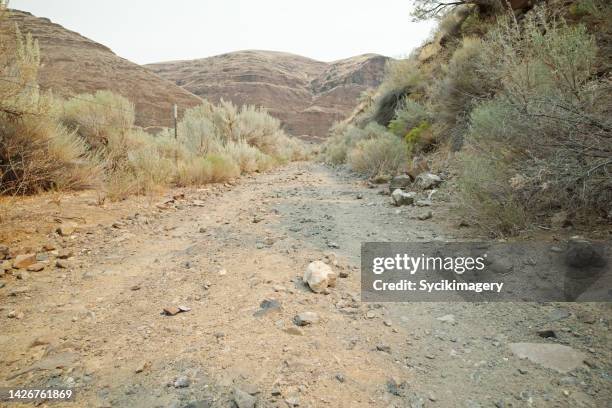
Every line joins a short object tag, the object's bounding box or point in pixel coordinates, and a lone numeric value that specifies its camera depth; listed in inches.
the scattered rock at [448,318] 75.4
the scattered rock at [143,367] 60.9
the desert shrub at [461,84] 246.5
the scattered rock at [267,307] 78.2
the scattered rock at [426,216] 153.1
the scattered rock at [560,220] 103.9
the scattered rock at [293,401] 51.3
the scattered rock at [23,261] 109.9
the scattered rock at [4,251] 114.5
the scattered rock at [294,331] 70.1
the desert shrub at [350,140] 426.5
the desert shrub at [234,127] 440.2
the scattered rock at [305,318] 73.7
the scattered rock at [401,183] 226.7
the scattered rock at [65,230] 138.5
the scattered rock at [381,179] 275.1
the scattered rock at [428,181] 208.6
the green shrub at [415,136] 305.7
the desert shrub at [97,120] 307.6
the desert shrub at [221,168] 305.3
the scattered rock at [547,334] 65.4
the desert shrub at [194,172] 277.7
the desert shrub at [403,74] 420.0
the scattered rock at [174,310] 81.0
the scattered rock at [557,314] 70.3
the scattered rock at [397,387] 54.0
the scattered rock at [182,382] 56.1
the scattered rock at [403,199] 183.6
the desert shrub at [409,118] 336.5
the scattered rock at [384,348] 65.5
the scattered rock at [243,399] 50.8
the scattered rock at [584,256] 80.3
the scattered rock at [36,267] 109.8
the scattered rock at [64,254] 120.4
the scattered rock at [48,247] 124.3
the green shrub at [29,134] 181.3
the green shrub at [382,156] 301.6
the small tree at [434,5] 315.6
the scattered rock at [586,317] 67.0
